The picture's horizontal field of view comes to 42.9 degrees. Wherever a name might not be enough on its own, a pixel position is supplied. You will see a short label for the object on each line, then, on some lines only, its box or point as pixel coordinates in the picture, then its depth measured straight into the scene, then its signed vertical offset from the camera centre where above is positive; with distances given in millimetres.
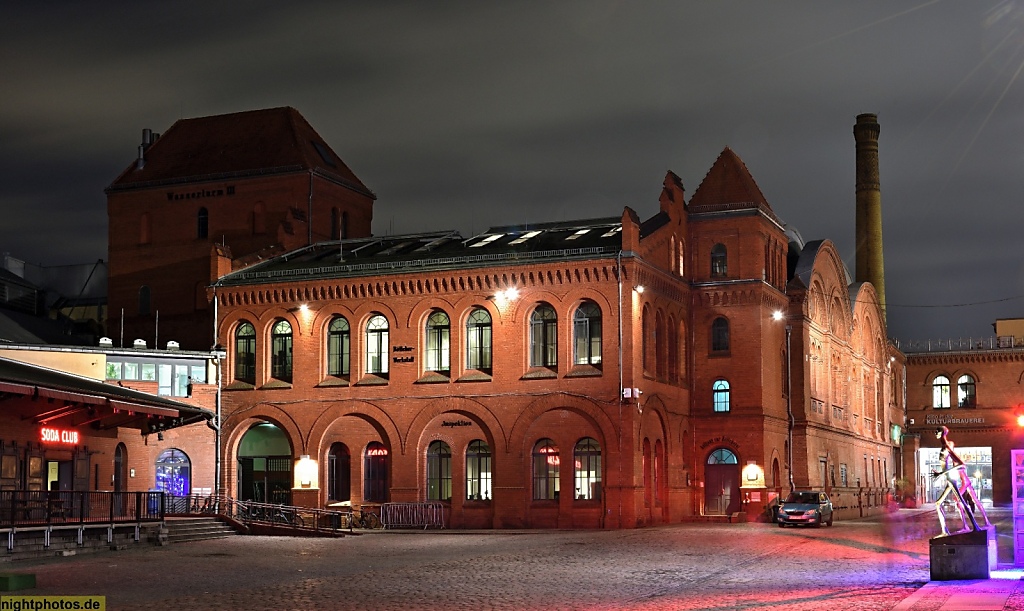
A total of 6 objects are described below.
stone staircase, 37469 -2511
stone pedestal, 22312 -1957
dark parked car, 46812 -2405
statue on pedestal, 22938 -778
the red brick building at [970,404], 87250 +2639
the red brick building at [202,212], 61062 +11159
